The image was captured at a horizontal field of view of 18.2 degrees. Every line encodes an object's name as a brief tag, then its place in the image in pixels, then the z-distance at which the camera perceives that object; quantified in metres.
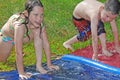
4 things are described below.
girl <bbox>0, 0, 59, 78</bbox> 4.48
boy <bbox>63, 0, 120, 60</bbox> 4.93
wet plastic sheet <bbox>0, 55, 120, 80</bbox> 4.48
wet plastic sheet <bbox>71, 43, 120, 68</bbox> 5.02
